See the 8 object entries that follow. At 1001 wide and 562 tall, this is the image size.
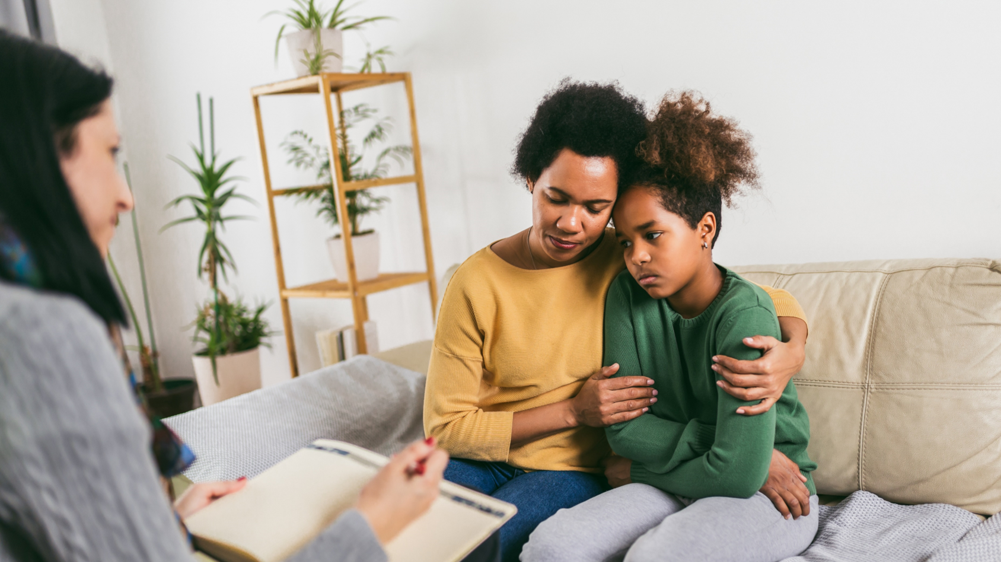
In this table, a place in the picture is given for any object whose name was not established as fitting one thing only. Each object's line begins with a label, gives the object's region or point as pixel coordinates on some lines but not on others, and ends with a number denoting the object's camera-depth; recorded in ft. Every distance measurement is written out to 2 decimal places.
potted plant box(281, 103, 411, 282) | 7.63
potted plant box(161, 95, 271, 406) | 8.91
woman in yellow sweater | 3.58
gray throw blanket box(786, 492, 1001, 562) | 3.28
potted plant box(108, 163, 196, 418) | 9.74
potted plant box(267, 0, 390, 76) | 7.26
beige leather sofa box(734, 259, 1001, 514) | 3.61
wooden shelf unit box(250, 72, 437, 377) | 7.19
